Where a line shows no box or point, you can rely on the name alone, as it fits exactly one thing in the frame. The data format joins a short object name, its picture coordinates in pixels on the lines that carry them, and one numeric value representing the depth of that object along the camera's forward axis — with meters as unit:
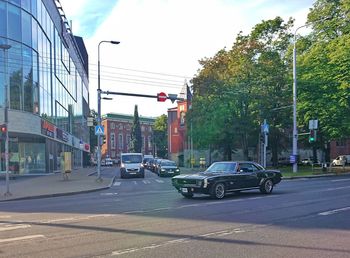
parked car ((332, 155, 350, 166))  63.72
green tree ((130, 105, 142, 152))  134.00
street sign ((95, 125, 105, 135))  30.06
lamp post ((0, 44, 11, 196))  20.95
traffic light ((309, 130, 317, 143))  34.94
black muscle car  16.94
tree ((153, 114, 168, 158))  133.75
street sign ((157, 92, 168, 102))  30.28
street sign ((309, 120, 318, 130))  35.81
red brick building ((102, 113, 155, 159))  133.50
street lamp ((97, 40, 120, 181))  30.75
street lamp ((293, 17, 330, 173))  37.03
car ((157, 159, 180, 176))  40.19
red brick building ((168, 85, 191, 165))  91.00
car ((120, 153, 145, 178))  37.25
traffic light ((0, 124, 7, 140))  21.20
